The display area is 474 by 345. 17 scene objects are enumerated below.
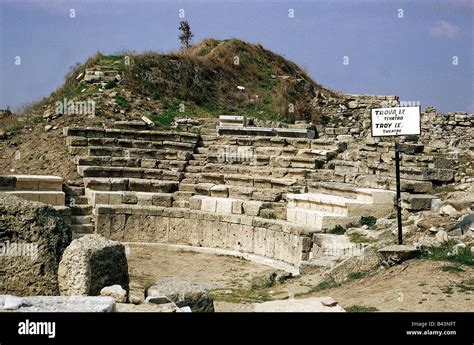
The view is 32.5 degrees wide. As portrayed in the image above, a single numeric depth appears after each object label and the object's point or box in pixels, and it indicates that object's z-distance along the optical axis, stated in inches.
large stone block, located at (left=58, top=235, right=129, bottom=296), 398.6
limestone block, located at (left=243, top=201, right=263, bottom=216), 713.0
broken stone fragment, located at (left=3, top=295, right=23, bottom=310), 334.5
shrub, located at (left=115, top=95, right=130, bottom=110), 903.7
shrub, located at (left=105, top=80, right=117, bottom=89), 934.4
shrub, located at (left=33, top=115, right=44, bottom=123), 888.3
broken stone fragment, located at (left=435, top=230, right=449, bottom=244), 496.3
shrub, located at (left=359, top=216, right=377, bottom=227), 616.0
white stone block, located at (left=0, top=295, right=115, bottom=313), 331.9
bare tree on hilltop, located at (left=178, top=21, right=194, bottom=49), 1330.0
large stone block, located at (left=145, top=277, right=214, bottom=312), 398.3
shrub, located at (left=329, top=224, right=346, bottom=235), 617.6
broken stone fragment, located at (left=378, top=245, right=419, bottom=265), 486.3
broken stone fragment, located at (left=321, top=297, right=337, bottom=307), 405.1
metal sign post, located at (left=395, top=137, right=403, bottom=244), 499.5
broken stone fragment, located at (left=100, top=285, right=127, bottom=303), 380.5
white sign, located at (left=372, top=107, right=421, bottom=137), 517.3
